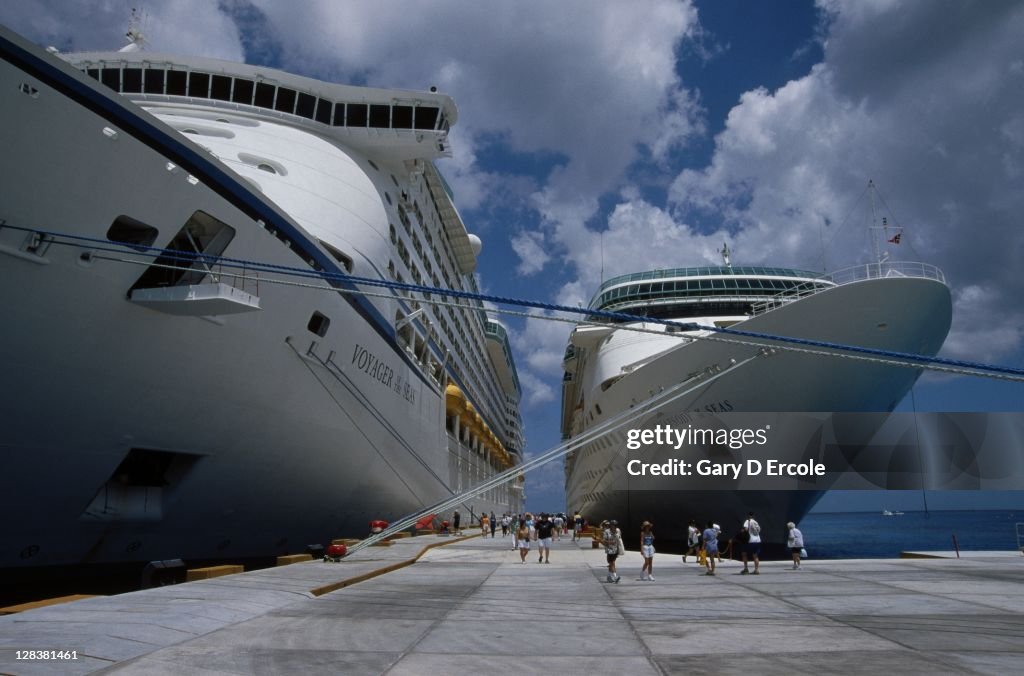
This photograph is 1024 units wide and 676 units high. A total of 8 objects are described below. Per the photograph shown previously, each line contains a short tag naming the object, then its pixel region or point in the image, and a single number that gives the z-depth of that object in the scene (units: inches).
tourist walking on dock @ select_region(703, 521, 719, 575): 462.0
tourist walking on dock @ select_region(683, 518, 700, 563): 552.4
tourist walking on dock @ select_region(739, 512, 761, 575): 450.9
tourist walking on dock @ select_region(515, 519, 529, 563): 595.2
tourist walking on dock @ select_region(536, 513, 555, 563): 588.9
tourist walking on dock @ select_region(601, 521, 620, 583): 417.4
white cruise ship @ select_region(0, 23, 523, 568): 331.0
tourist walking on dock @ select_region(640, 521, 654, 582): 434.6
